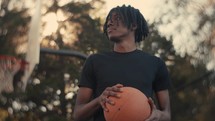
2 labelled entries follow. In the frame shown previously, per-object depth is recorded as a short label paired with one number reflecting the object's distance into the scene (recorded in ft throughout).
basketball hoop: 39.78
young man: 9.96
